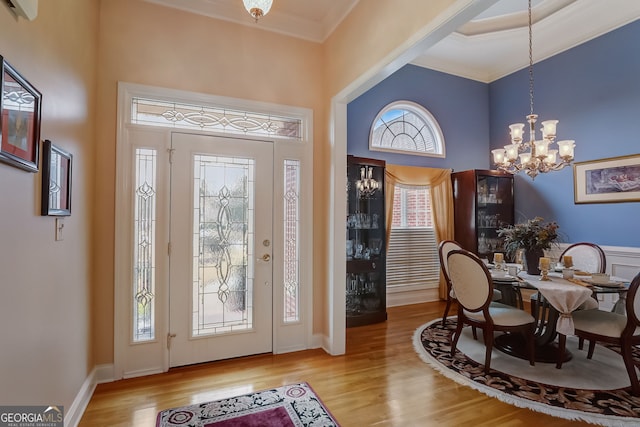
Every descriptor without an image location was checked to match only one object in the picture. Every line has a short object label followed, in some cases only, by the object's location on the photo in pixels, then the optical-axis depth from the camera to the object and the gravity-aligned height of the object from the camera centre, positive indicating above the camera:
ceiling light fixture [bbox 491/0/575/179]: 3.26 +0.74
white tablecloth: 2.53 -0.66
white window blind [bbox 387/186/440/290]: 4.93 -0.40
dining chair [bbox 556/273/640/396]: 2.37 -0.90
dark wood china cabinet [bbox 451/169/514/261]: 4.91 +0.20
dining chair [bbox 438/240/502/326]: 3.92 -0.47
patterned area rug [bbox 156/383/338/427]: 2.06 -1.37
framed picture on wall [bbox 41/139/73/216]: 1.60 +0.22
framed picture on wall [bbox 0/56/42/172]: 1.20 +0.43
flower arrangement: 3.17 -0.17
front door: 2.88 -0.29
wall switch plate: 1.79 -0.06
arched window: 4.89 +1.47
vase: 3.24 -0.42
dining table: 2.57 -0.69
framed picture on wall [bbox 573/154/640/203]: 3.88 +0.54
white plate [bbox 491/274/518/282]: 3.01 -0.58
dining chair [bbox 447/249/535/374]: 2.77 -0.83
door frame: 2.67 -0.09
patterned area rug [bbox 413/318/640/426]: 2.15 -1.36
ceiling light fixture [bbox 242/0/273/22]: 2.11 +1.48
